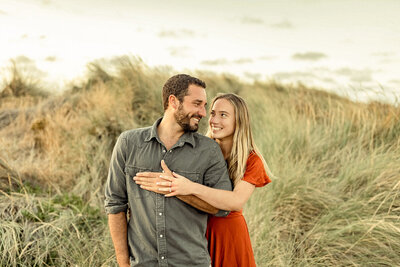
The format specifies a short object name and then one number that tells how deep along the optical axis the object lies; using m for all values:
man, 2.60
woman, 2.94
